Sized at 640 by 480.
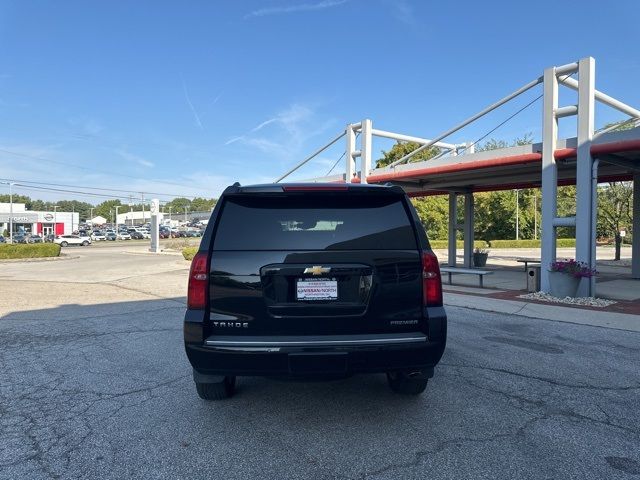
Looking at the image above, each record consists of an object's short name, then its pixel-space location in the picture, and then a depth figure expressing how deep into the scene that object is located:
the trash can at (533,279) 11.55
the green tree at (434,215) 42.03
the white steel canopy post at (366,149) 16.22
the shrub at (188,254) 23.70
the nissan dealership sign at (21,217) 74.12
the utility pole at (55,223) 76.44
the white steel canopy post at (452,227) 19.31
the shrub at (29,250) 25.42
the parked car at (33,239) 53.88
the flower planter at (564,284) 10.34
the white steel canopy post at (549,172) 10.94
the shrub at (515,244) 38.88
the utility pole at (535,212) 45.11
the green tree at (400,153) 39.62
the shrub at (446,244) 35.84
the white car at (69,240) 48.76
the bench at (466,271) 12.41
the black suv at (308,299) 3.24
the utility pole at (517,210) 42.82
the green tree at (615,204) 25.23
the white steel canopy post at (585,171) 10.23
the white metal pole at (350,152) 16.94
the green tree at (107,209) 171.00
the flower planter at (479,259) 18.97
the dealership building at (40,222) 74.81
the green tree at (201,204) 172.55
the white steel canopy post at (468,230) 19.05
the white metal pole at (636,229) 15.29
